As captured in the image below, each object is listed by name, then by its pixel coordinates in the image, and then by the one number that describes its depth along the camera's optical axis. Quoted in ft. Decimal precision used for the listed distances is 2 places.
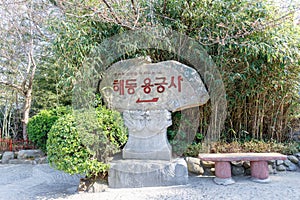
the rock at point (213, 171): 10.73
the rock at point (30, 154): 15.38
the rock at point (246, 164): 10.58
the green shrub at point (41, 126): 13.83
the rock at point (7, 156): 15.38
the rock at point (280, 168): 11.44
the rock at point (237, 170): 10.61
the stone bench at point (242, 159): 9.43
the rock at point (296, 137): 13.55
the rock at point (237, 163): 10.67
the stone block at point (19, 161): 14.95
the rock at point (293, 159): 11.86
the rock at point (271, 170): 11.05
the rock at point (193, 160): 10.78
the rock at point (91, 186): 9.18
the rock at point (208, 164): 10.79
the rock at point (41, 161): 14.78
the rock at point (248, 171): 10.60
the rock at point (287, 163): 11.70
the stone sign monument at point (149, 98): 10.38
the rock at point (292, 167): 11.59
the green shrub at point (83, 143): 8.42
